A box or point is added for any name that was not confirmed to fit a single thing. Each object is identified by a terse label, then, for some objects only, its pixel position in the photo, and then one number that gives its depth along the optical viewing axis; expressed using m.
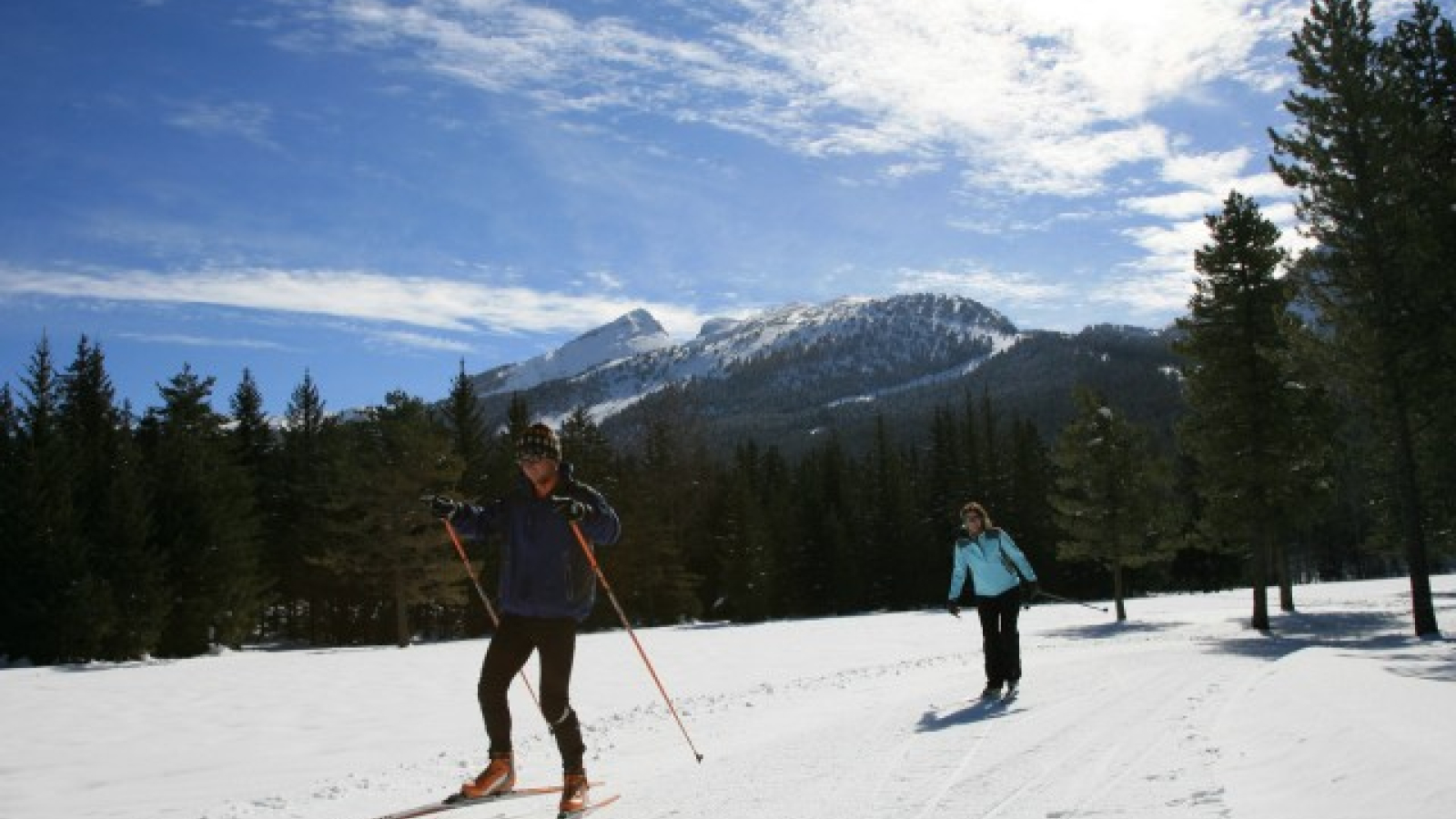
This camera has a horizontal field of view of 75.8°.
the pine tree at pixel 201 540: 34.56
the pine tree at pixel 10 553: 28.08
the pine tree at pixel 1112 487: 35.56
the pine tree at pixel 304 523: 45.78
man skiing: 6.23
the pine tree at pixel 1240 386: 27.83
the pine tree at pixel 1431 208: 21.78
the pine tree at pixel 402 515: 35.41
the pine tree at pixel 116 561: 28.62
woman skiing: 11.09
